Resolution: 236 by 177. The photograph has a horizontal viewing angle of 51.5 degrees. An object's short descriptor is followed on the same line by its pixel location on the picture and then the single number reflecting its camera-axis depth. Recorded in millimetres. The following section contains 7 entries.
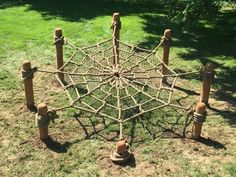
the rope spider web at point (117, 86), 4969
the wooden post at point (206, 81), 4857
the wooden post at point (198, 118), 4291
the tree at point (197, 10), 6134
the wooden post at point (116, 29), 6110
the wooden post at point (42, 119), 4130
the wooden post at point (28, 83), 4716
